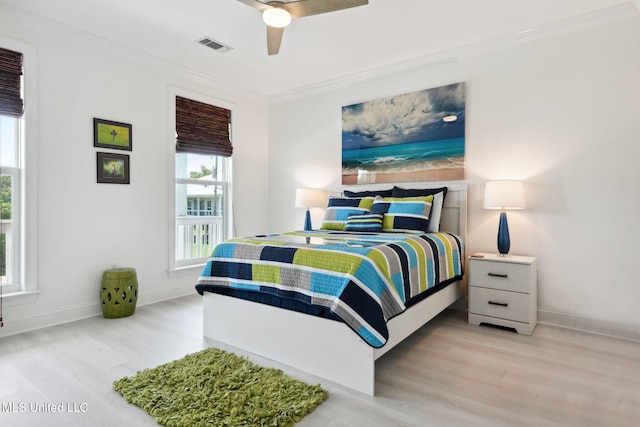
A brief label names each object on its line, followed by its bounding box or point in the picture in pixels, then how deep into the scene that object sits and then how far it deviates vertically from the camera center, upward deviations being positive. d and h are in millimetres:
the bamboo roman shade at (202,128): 4074 +954
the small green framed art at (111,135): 3318 +701
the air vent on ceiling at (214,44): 3353 +1574
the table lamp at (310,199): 4383 +117
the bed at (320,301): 1960 -585
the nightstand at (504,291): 2844 -676
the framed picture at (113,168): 3359 +386
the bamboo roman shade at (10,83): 2787 +980
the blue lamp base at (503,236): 3104 -238
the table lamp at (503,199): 3004 +79
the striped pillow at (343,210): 3650 -16
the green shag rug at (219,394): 1683 -967
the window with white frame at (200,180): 4137 +347
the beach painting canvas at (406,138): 3627 +774
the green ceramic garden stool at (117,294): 3211 -764
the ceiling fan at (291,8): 2316 +1327
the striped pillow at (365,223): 3371 -137
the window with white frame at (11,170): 2820 +302
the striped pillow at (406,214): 3293 -51
